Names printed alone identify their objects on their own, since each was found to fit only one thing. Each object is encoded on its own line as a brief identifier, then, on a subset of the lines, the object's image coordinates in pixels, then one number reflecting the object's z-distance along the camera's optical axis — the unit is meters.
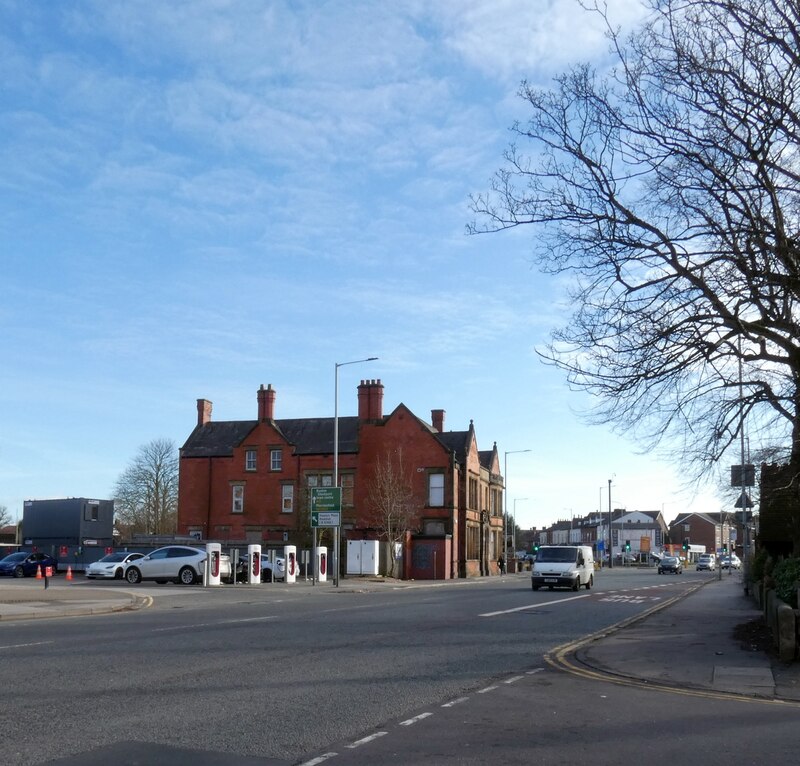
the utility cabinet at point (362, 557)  50.38
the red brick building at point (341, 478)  58.06
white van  37.56
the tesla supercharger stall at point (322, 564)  41.93
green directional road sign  39.09
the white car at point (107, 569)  40.34
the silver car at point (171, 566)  37.12
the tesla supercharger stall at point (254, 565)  38.06
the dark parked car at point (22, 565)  45.75
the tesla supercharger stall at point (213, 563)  36.02
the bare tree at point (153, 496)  87.31
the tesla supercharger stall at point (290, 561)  40.94
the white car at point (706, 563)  93.27
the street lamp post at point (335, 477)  38.75
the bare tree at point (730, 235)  12.87
